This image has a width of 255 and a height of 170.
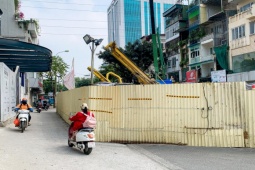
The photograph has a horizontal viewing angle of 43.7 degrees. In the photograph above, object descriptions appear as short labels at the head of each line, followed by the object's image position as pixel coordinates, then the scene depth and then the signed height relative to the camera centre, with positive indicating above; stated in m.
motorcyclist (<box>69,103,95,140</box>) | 8.62 -0.70
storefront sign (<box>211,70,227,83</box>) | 30.37 +1.58
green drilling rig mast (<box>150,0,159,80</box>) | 21.44 +3.31
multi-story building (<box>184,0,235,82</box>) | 36.81 +7.06
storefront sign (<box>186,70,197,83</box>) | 38.91 +2.05
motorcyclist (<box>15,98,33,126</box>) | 12.55 -0.45
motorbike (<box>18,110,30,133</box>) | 11.94 -0.93
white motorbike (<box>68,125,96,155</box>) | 8.27 -1.18
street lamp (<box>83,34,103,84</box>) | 14.29 +2.41
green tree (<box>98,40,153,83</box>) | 44.78 +5.43
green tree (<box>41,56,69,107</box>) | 47.59 +4.04
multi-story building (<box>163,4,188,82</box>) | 47.44 +8.39
